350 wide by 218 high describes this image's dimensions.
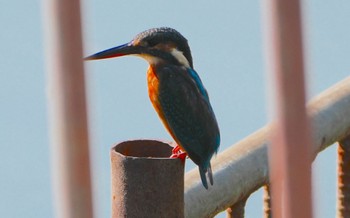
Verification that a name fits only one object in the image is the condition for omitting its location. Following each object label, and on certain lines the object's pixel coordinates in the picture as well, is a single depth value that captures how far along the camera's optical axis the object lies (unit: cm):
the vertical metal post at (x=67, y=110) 367
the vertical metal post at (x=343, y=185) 1024
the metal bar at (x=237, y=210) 898
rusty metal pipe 655
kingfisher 911
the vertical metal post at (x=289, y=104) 373
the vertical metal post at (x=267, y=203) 952
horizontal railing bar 845
